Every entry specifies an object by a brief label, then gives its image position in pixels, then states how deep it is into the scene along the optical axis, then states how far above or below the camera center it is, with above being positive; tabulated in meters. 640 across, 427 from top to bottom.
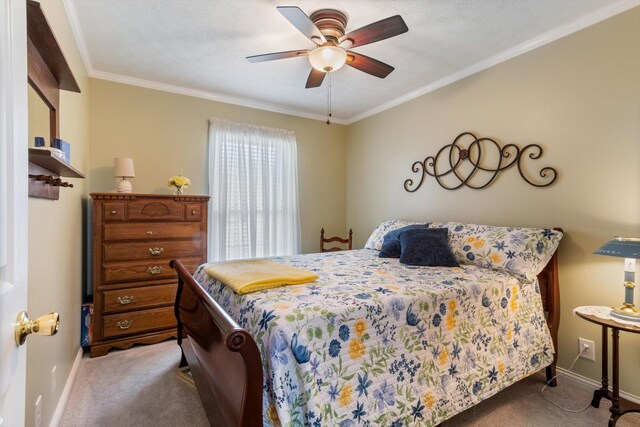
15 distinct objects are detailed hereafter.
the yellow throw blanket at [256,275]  1.68 -0.37
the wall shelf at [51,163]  1.20 +0.23
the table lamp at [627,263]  1.67 -0.30
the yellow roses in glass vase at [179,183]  3.13 +0.32
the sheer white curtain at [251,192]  3.62 +0.27
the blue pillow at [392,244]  2.78 -0.28
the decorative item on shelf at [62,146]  1.62 +0.37
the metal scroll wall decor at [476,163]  2.50 +0.47
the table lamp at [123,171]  2.91 +0.41
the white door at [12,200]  0.61 +0.03
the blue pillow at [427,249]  2.40 -0.29
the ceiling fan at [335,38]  1.82 +1.13
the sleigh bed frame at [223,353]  1.10 -0.67
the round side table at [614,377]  1.72 -0.98
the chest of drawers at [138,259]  2.64 -0.42
